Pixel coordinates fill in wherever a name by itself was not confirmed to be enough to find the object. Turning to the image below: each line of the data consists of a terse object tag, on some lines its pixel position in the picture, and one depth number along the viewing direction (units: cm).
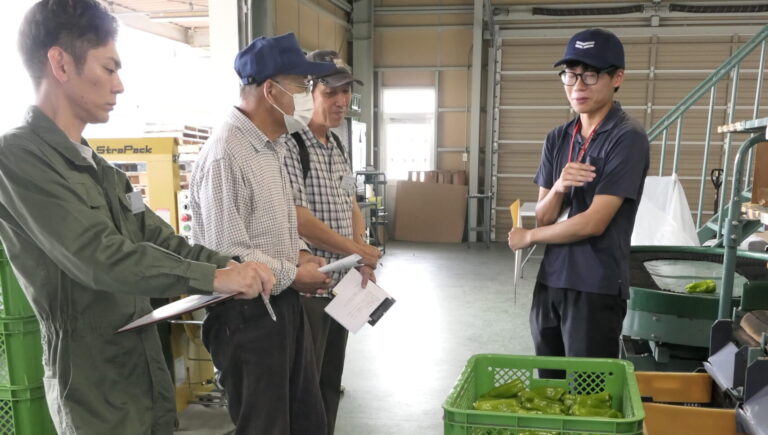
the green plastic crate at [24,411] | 186
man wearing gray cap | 204
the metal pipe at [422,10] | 950
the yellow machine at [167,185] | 291
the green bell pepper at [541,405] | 122
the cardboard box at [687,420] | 144
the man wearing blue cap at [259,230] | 156
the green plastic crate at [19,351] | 183
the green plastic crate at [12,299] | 182
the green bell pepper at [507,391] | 128
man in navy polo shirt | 175
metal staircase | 388
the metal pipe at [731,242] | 211
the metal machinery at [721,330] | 145
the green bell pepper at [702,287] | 251
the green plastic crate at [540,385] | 101
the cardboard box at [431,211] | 942
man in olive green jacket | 109
